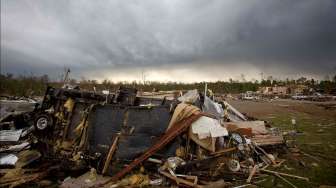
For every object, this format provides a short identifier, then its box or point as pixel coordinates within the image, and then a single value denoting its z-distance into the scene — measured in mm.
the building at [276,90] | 45656
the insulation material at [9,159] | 7352
